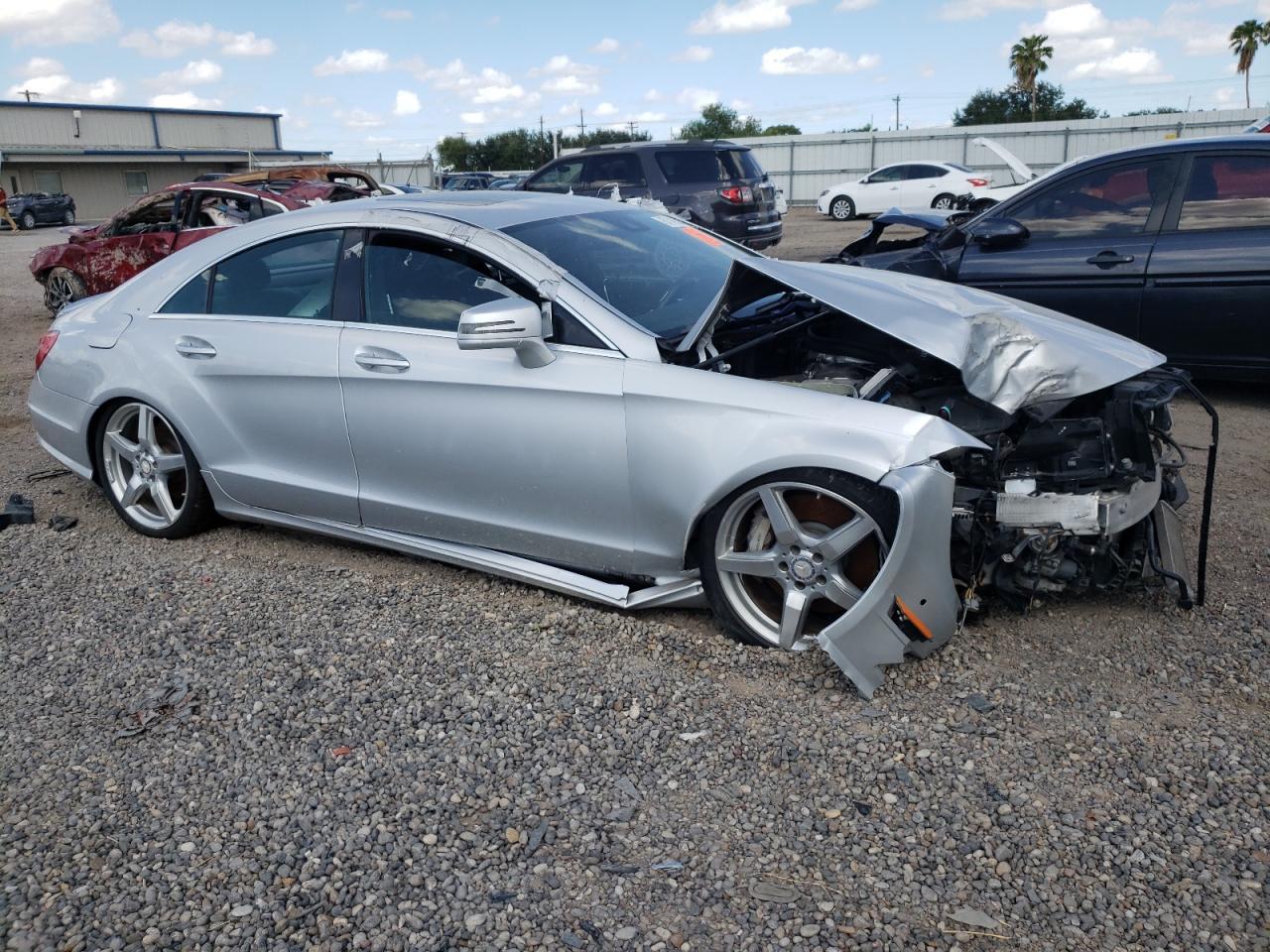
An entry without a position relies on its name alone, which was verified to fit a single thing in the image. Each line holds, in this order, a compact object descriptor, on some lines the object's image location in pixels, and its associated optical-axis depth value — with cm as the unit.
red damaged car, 1112
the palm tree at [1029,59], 5556
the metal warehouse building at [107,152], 4866
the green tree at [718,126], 7162
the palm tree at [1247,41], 5347
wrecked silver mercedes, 341
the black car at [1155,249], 602
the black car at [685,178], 1384
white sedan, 2655
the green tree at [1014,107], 5853
